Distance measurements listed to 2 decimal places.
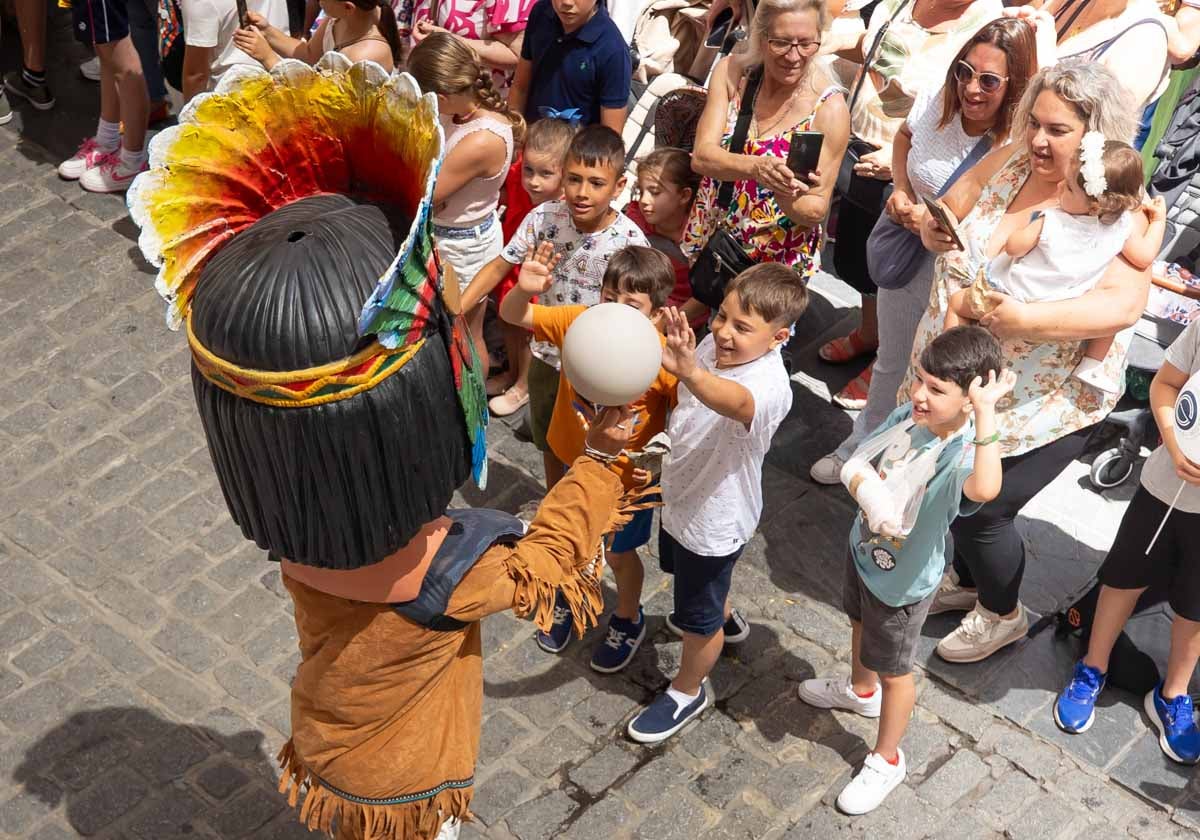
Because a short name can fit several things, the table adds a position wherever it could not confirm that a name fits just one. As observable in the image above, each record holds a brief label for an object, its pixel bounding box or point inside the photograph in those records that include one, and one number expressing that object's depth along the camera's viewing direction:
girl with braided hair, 5.15
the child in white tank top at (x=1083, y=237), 3.94
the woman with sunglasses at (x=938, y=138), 4.44
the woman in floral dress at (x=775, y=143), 4.84
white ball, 3.08
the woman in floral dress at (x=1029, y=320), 4.07
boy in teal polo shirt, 3.70
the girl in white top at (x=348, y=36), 5.85
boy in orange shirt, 4.11
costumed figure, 2.65
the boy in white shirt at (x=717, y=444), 3.77
